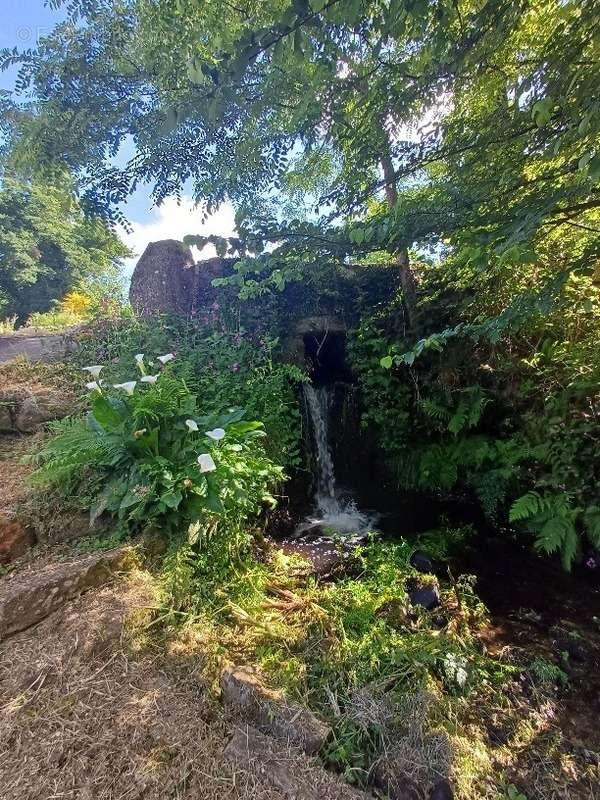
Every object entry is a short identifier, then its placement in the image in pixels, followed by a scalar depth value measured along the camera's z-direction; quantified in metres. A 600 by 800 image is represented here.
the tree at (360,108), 1.82
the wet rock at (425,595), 2.73
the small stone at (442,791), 1.55
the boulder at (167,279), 5.44
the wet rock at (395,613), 2.50
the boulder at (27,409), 3.62
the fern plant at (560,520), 2.95
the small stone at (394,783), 1.56
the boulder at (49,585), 1.90
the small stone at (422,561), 3.20
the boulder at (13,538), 2.37
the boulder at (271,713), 1.62
